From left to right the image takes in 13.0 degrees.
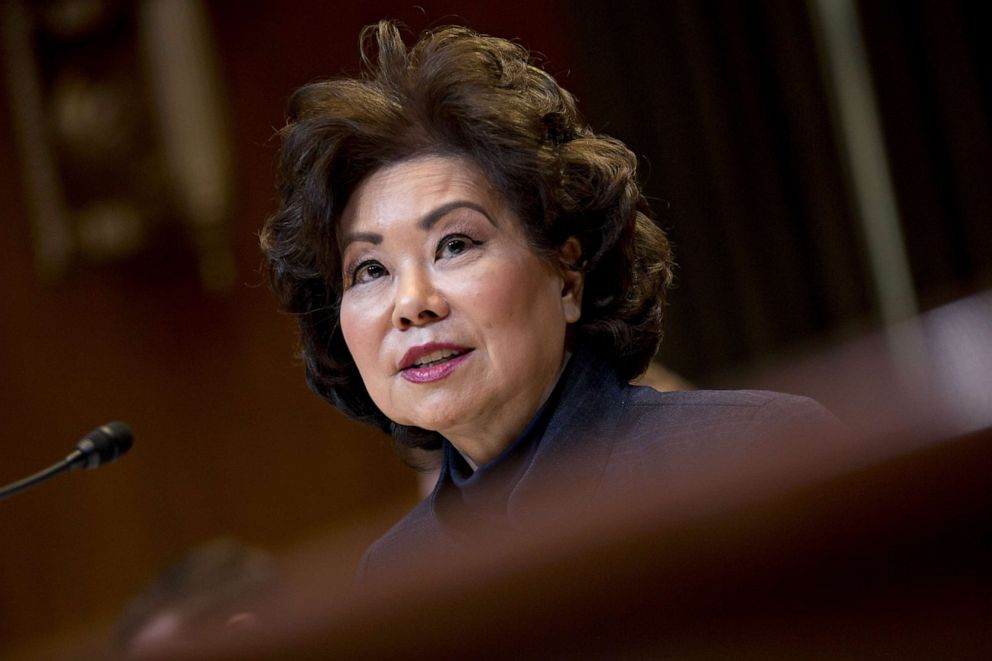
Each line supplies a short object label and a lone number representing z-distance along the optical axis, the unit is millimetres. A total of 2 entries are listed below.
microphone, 2639
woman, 2547
